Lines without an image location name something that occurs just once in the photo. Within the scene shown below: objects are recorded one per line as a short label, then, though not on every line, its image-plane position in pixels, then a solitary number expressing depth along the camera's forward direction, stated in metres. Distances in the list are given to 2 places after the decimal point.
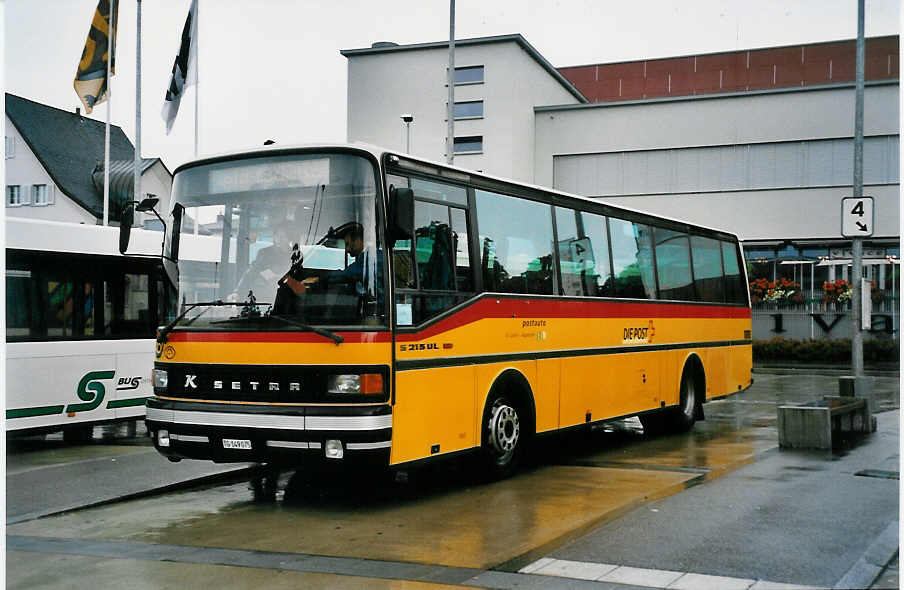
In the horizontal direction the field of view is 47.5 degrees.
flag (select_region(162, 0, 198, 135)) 23.44
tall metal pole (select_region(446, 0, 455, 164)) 23.75
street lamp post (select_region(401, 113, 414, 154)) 41.89
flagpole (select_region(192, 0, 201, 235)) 23.28
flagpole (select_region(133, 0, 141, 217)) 22.47
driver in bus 8.74
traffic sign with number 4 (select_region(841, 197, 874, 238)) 14.72
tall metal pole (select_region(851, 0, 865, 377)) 15.66
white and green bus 12.96
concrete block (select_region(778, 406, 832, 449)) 12.53
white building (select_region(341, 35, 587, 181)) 43.88
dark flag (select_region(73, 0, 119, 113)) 25.31
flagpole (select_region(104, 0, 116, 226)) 24.45
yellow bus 8.70
